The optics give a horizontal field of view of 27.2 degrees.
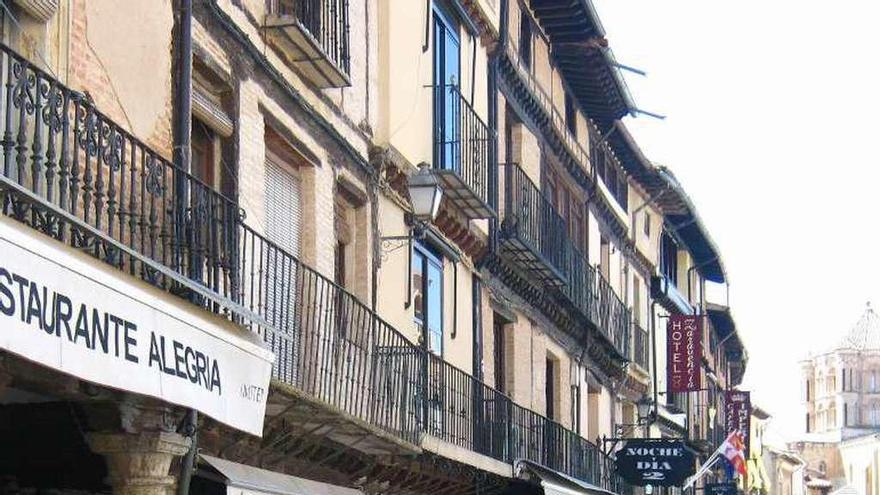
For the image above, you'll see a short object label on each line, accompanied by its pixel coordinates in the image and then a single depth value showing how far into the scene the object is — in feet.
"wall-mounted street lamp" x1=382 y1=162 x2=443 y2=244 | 60.13
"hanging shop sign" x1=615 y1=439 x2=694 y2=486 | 98.53
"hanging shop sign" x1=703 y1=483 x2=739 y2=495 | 152.46
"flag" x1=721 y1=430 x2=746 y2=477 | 126.52
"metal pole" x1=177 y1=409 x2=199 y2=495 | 36.63
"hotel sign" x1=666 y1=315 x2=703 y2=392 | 123.95
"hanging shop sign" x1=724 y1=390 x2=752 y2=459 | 166.40
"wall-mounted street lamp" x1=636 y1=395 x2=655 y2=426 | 115.55
